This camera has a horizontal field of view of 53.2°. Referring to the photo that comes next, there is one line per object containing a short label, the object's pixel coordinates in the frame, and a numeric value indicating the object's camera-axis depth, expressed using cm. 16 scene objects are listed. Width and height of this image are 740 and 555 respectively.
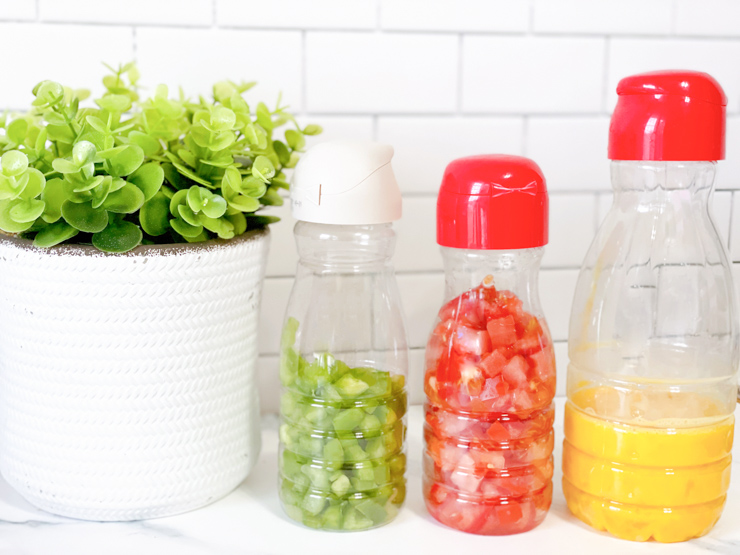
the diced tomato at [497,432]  61
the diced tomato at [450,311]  63
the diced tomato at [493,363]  60
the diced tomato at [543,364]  62
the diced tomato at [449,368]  62
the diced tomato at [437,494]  64
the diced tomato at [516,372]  61
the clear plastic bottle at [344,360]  60
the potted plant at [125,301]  58
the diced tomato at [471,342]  61
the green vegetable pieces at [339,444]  63
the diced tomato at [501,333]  60
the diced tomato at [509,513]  63
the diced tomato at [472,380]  61
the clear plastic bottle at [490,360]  58
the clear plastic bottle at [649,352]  61
